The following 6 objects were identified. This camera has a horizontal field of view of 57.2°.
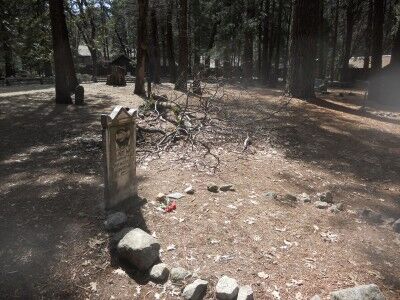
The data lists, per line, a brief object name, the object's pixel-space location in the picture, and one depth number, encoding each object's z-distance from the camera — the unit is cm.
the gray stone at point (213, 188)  600
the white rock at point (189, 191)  588
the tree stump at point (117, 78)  2341
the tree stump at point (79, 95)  1476
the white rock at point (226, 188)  609
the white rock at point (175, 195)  571
